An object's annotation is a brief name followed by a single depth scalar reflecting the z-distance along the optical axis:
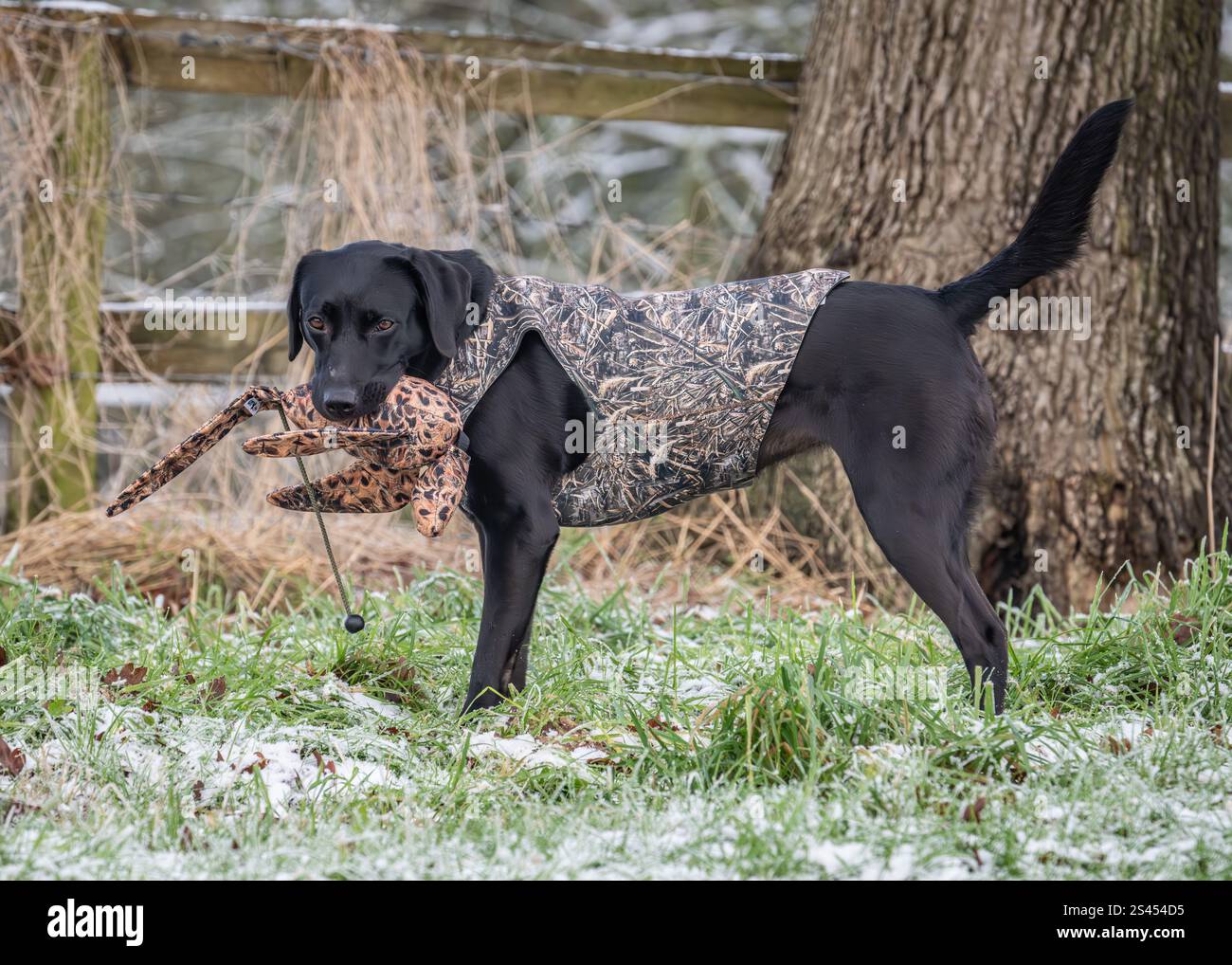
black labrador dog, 2.66
